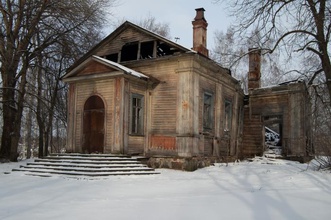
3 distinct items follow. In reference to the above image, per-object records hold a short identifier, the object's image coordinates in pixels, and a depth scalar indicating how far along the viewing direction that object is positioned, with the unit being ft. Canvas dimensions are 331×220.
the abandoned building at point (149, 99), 45.24
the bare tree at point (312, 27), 42.47
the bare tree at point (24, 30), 54.90
